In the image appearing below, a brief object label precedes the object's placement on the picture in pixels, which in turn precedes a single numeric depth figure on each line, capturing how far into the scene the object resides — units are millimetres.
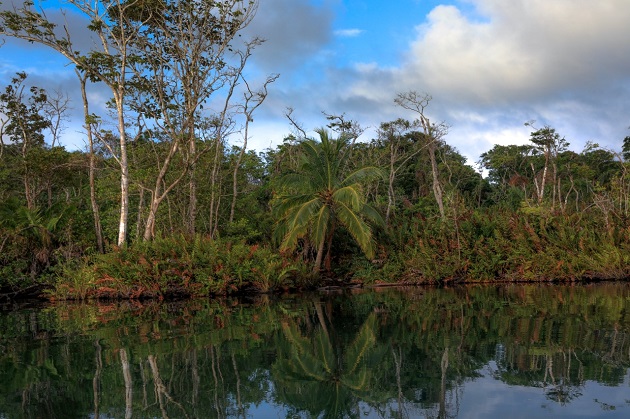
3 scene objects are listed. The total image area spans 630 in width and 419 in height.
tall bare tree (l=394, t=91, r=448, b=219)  32438
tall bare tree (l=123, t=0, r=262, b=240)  21203
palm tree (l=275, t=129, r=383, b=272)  20500
